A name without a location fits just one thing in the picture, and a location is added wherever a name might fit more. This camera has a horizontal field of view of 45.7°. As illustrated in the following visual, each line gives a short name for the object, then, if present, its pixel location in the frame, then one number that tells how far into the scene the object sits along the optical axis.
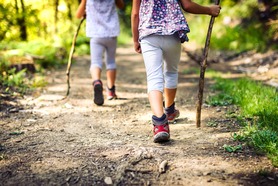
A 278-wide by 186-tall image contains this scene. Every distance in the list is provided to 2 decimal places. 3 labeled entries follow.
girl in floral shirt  3.22
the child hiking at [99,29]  5.00
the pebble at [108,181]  2.41
